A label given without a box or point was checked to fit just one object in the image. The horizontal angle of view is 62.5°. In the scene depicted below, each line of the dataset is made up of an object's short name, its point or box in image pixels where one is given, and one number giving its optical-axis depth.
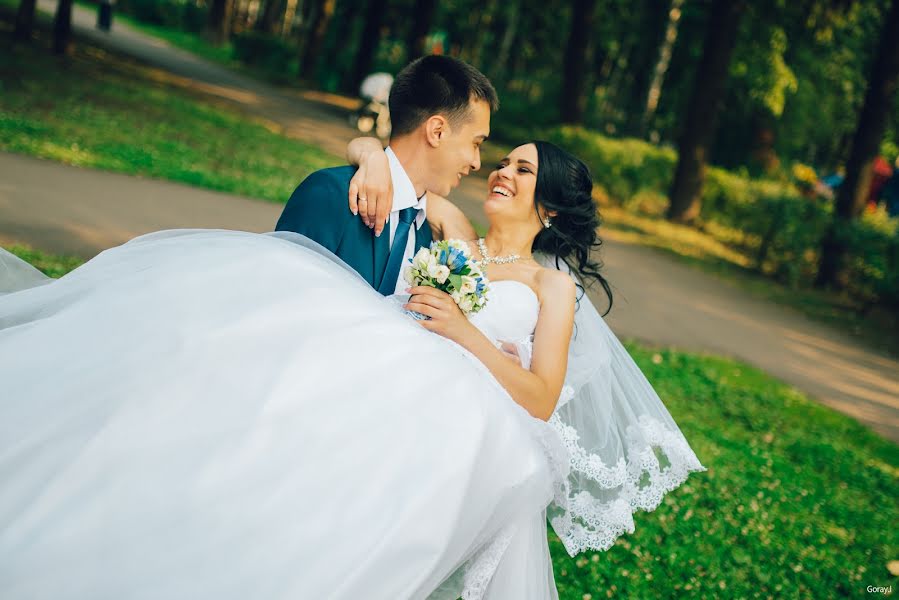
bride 1.98
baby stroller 18.95
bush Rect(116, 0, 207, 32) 52.97
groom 3.31
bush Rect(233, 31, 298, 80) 35.03
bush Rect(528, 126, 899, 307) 13.03
